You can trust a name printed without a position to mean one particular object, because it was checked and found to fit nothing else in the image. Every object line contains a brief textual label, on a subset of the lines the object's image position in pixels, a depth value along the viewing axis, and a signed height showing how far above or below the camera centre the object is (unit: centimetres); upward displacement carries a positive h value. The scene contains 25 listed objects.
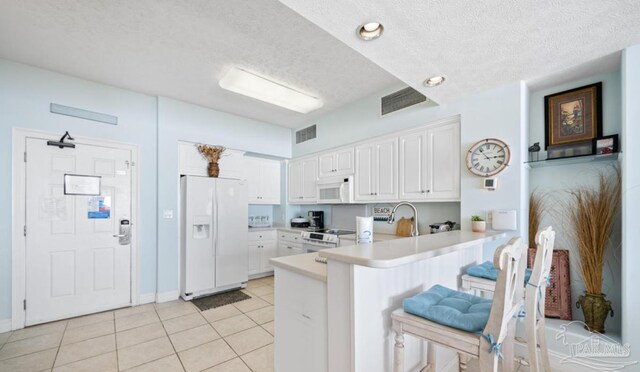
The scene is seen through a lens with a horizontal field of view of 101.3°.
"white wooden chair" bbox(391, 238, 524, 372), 102 -64
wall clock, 242 +27
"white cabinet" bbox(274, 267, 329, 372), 145 -82
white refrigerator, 369 -73
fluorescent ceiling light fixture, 303 +121
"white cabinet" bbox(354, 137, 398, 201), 336 +21
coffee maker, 475 -62
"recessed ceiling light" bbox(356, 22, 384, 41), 161 +98
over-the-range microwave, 389 -7
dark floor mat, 344 -157
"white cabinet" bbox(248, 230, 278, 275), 454 -113
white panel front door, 293 -57
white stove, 371 -77
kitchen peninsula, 127 -63
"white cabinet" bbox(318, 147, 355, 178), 398 +36
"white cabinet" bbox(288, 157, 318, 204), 466 +11
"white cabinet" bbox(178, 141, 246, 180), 395 +38
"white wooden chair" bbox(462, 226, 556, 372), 132 -55
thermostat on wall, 245 +2
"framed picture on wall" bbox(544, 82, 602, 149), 226 +63
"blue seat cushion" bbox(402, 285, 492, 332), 114 -60
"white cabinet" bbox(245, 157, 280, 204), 480 +12
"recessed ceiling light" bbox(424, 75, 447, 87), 229 +94
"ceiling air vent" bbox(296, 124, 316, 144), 477 +98
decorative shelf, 212 +22
